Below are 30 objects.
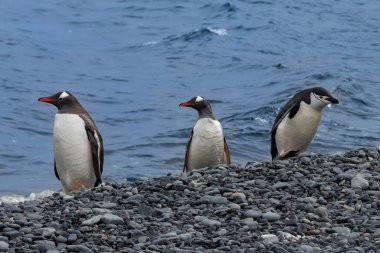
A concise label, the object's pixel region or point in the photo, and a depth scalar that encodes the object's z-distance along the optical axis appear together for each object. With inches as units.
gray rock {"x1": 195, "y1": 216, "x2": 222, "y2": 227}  516.1
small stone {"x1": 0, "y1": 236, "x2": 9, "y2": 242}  480.7
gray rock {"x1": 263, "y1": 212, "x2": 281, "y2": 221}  527.2
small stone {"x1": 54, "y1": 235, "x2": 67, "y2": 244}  482.7
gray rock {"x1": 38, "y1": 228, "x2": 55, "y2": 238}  488.4
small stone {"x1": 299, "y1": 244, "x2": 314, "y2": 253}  471.2
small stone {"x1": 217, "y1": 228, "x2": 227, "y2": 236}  499.5
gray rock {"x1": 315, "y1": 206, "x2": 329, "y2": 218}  536.8
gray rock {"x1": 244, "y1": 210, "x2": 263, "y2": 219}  529.7
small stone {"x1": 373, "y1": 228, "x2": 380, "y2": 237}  495.2
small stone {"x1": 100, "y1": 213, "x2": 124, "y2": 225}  515.8
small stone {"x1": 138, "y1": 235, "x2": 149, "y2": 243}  490.0
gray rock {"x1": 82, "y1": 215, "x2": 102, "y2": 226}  512.4
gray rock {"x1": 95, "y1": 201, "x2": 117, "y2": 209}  554.3
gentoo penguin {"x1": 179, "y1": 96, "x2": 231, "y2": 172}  745.6
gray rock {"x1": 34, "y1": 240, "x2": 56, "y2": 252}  467.2
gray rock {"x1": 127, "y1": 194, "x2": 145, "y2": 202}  567.8
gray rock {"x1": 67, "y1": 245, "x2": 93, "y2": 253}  467.5
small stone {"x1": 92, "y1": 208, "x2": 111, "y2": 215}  533.5
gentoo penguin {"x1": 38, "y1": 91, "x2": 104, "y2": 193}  689.6
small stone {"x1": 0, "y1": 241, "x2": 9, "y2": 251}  467.8
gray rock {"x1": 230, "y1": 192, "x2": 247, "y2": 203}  563.5
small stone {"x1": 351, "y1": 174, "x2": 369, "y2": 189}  596.4
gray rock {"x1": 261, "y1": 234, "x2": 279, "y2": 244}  490.6
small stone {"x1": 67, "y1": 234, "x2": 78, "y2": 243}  484.7
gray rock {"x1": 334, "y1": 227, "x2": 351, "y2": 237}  503.5
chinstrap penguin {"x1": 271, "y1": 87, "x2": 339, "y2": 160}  769.6
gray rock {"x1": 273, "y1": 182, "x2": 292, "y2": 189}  598.5
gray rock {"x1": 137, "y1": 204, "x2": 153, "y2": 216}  543.7
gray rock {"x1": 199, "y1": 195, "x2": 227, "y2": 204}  561.4
